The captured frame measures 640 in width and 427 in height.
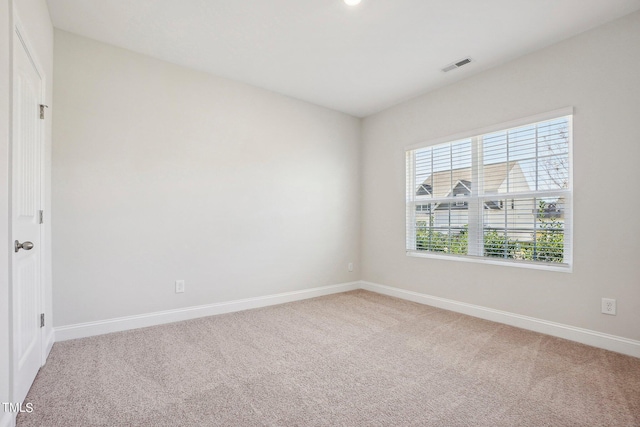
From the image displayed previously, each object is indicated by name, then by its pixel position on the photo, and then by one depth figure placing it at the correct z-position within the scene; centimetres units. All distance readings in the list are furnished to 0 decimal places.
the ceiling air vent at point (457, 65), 313
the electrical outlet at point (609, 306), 253
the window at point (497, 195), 289
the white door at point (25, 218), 165
